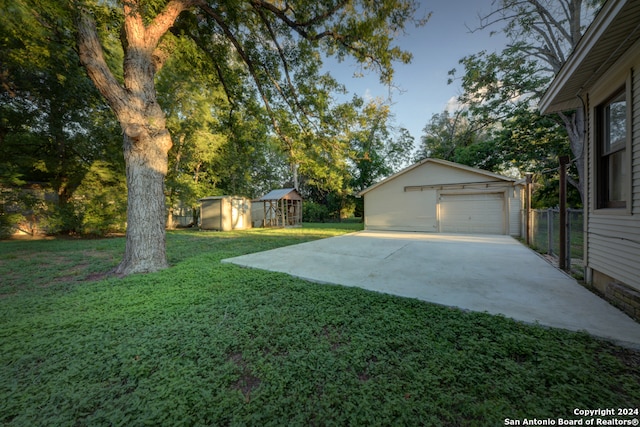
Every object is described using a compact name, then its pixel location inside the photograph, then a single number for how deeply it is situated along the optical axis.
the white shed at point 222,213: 14.26
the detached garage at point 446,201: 9.78
